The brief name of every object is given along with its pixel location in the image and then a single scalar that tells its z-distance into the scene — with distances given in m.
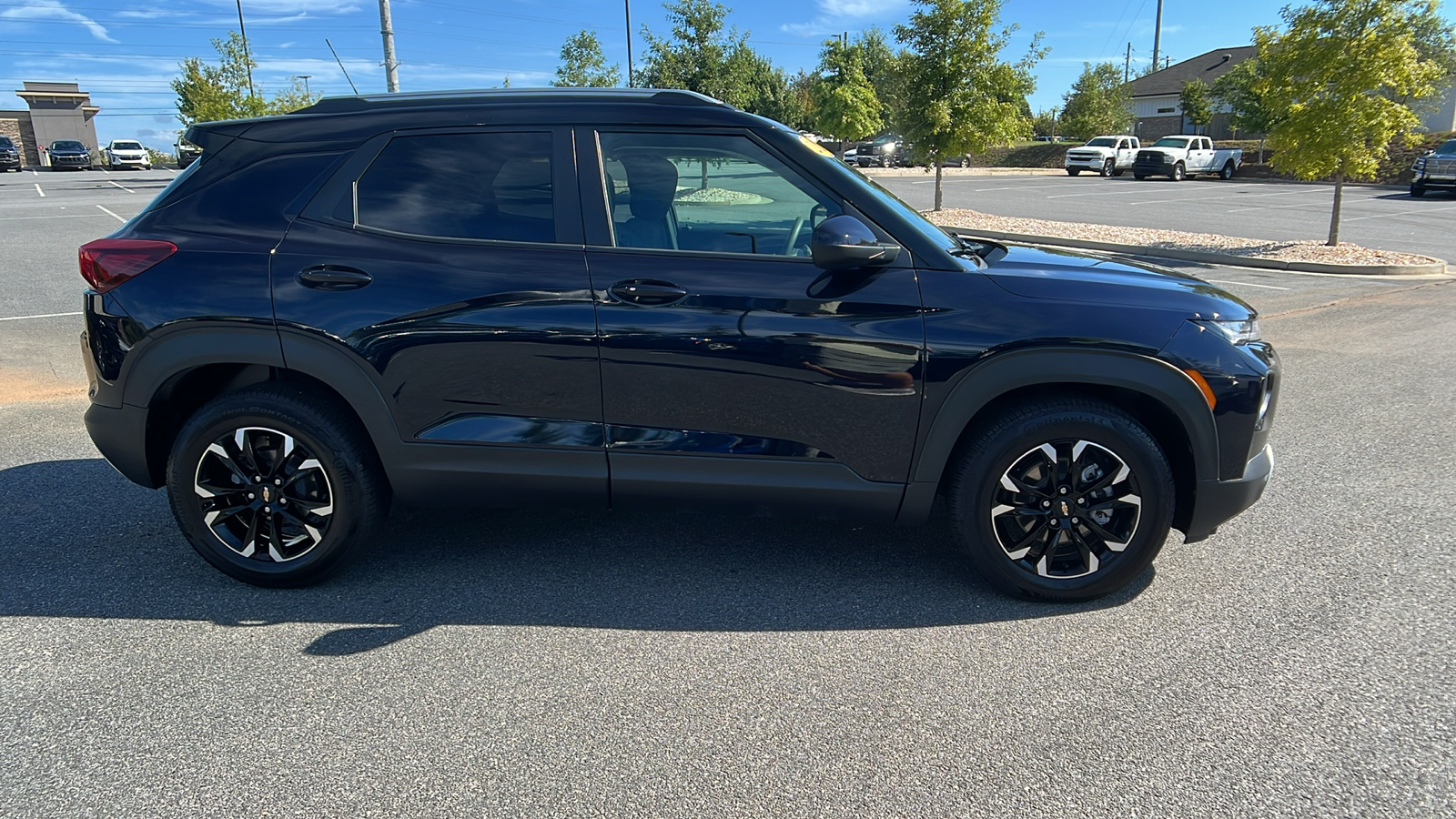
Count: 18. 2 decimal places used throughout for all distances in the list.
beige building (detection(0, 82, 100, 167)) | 61.41
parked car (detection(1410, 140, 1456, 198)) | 28.67
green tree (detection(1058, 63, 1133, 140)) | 55.81
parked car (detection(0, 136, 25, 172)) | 47.81
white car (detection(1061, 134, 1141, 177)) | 41.03
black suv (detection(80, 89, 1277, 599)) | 3.37
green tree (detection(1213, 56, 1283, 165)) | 43.06
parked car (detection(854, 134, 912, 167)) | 56.59
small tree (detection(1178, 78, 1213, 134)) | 51.62
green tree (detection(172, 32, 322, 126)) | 36.53
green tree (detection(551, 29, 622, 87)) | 32.53
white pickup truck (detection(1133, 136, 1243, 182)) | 38.56
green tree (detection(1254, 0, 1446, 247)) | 13.16
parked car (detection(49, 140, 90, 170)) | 47.81
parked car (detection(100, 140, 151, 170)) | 51.29
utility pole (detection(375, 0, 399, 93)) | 13.50
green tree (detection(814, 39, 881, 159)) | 48.09
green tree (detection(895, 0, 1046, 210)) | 19.62
